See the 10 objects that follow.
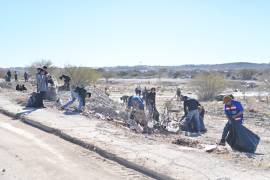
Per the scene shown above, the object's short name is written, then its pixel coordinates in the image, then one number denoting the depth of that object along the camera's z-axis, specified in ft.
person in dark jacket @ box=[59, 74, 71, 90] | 107.45
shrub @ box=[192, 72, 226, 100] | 165.41
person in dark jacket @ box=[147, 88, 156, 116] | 65.16
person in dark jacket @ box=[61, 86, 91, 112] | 64.90
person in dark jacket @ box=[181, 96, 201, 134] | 62.23
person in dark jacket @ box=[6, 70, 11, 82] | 149.69
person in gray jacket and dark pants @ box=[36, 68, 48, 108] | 67.69
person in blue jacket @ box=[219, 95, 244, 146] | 45.19
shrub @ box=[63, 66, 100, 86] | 161.38
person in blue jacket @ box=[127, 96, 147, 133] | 52.09
